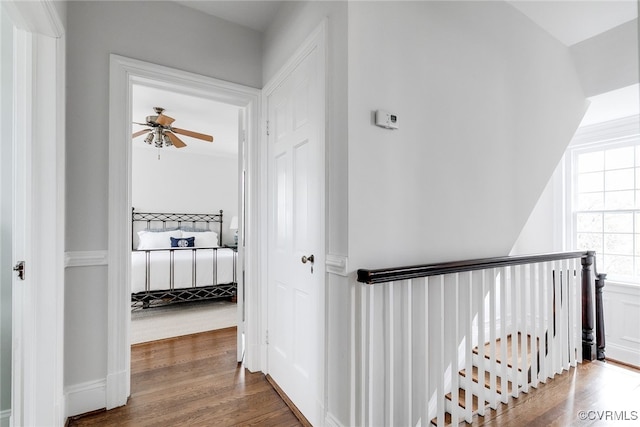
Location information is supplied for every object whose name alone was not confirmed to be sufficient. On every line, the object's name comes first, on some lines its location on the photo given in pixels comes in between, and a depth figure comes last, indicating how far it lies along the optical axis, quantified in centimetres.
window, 336
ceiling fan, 355
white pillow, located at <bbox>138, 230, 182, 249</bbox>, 516
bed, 379
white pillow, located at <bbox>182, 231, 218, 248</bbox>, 558
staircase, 184
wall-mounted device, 156
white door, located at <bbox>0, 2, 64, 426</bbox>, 148
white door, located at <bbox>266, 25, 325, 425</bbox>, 171
